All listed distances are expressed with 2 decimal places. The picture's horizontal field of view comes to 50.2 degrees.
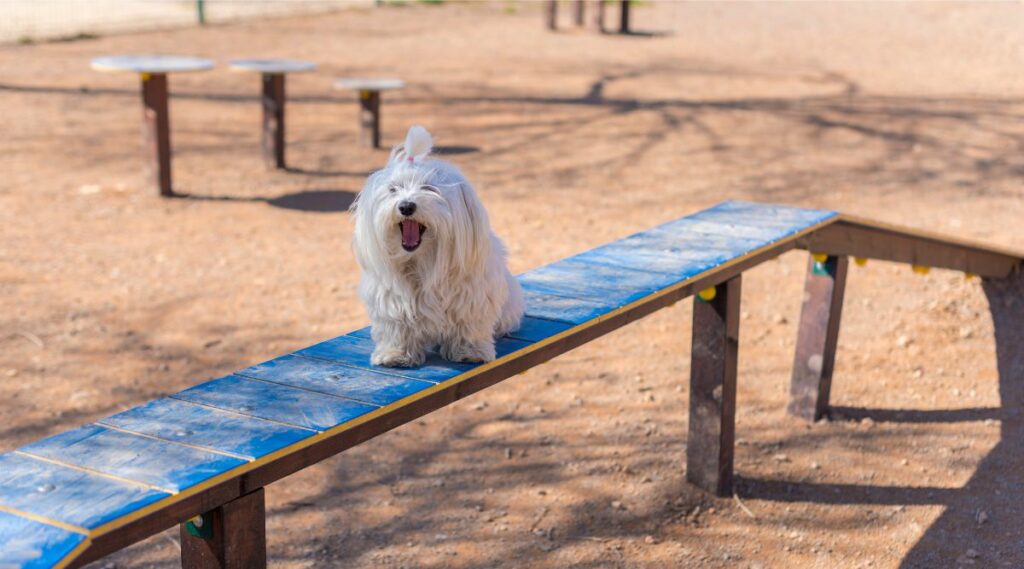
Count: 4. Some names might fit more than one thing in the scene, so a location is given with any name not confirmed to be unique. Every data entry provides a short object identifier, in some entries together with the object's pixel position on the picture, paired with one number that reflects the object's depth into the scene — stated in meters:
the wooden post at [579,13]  18.24
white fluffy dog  2.98
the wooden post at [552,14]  17.58
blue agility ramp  2.33
